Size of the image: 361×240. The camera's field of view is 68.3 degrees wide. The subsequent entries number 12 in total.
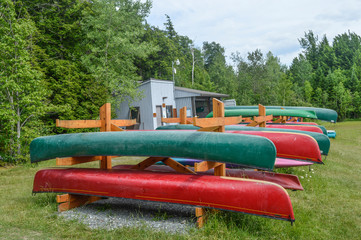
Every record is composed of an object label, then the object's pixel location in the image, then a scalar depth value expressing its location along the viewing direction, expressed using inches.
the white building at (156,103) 688.4
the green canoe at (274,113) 356.5
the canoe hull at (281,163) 229.8
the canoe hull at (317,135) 221.1
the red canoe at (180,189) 132.3
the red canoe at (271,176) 184.1
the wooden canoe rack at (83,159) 174.2
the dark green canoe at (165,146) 141.4
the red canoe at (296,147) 181.5
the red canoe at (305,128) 271.0
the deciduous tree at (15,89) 378.0
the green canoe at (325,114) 413.4
